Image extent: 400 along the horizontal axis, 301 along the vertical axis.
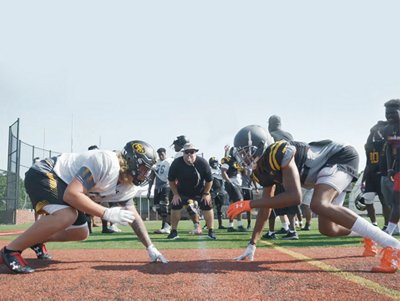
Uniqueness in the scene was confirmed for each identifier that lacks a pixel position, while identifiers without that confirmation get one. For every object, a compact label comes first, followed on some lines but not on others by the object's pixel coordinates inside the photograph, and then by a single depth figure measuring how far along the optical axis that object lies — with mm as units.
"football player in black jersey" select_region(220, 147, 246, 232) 12094
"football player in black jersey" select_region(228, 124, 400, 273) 4637
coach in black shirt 9378
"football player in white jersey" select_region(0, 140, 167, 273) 4473
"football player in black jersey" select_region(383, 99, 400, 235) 6828
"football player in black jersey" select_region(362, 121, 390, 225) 8617
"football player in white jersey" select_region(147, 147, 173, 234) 11648
